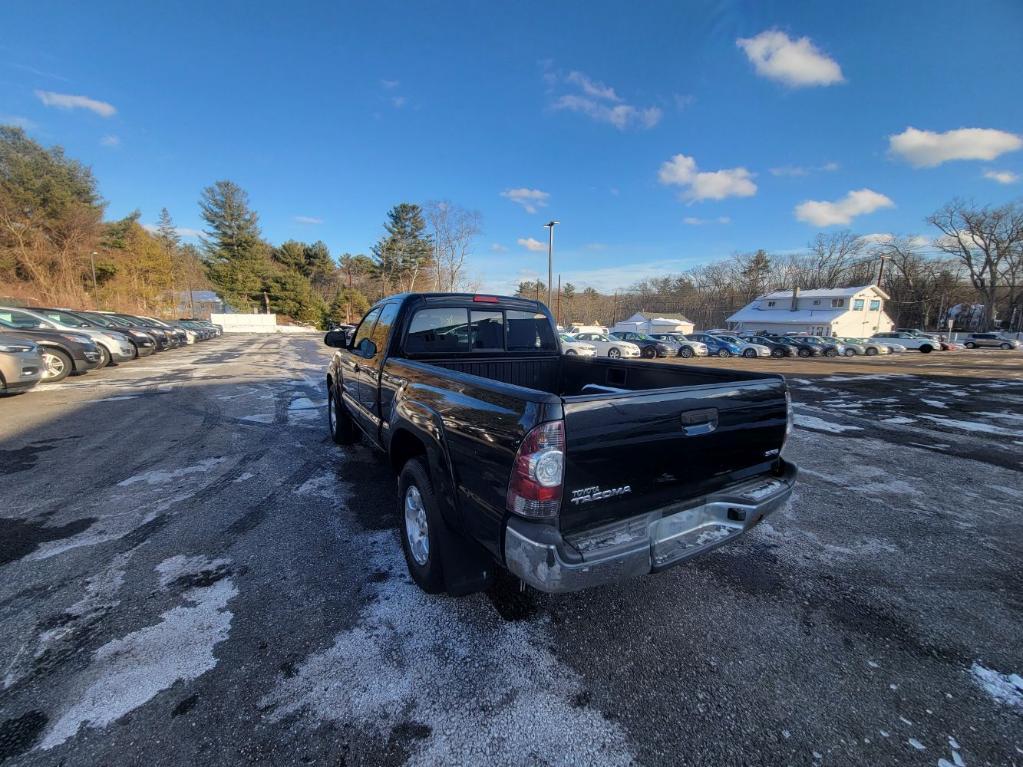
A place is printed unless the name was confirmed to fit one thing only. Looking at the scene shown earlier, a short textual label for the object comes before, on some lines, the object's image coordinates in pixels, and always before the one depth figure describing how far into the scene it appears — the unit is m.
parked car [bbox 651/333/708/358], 28.64
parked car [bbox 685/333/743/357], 30.20
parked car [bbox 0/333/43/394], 7.68
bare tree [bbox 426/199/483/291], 46.82
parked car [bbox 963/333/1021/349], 37.72
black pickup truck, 1.85
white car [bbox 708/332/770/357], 29.53
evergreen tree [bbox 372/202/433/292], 55.03
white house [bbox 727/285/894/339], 48.84
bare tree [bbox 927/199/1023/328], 49.62
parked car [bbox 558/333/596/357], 21.86
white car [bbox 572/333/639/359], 24.78
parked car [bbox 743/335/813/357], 31.23
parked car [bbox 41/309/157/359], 13.95
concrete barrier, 48.17
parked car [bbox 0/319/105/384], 9.82
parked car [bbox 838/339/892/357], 32.28
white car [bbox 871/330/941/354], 33.53
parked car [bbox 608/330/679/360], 27.44
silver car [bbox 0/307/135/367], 10.61
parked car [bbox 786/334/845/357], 32.03
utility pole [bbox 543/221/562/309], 23.02
